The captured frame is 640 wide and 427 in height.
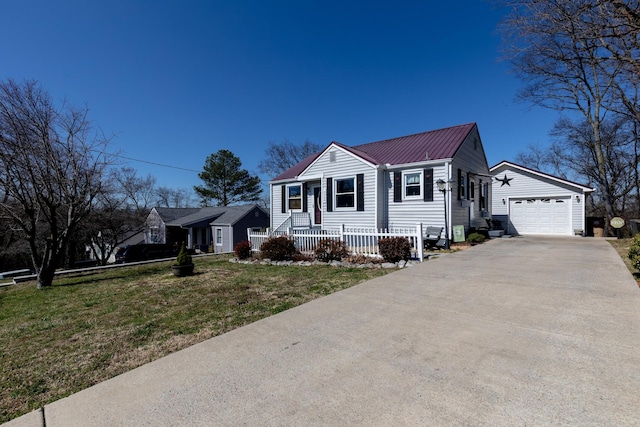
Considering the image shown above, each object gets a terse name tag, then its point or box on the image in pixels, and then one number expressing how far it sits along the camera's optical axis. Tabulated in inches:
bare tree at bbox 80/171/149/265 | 866.8
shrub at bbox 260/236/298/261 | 397.7
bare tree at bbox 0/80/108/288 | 362.6
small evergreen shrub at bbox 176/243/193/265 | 349.6
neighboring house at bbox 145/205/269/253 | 1082.7
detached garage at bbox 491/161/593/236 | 597.0
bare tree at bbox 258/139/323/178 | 1419.8
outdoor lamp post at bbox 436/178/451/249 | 437.2
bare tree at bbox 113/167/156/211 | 990.0
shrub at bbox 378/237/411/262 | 320.5
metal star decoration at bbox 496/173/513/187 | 671.1
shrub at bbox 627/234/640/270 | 227.6
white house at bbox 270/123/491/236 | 479.5
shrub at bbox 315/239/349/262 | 364.5
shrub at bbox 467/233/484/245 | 467.2
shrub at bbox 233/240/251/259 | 445.7
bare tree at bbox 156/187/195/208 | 1618.8
